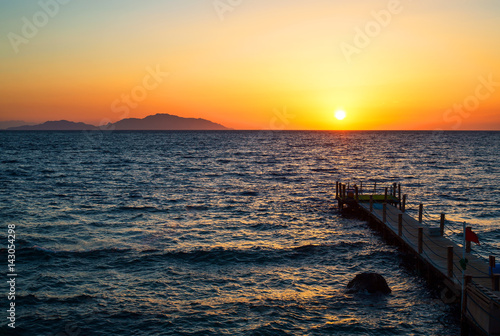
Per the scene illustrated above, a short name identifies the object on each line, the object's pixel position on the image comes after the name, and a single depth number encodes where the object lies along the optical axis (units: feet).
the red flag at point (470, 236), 51.27
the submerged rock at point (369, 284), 60.80
